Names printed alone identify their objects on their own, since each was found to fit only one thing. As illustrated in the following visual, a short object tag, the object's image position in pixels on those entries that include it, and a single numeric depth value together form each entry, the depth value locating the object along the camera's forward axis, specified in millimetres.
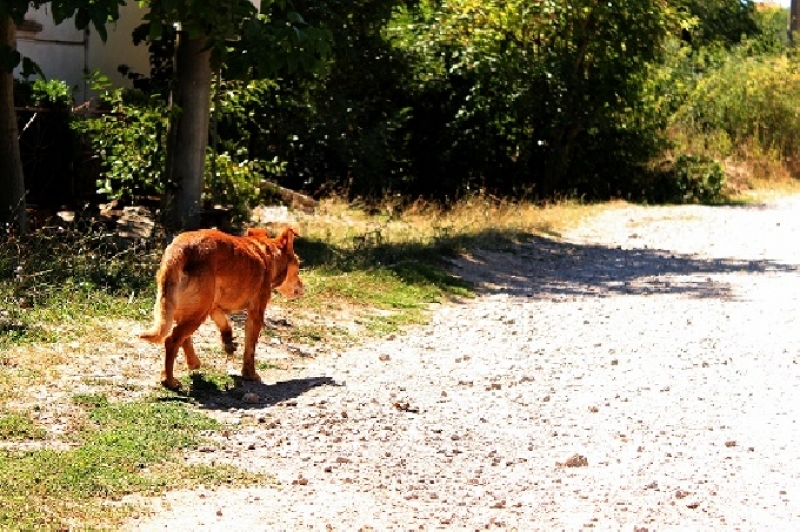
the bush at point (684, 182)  26625
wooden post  12055
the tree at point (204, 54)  11555
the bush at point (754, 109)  32500
